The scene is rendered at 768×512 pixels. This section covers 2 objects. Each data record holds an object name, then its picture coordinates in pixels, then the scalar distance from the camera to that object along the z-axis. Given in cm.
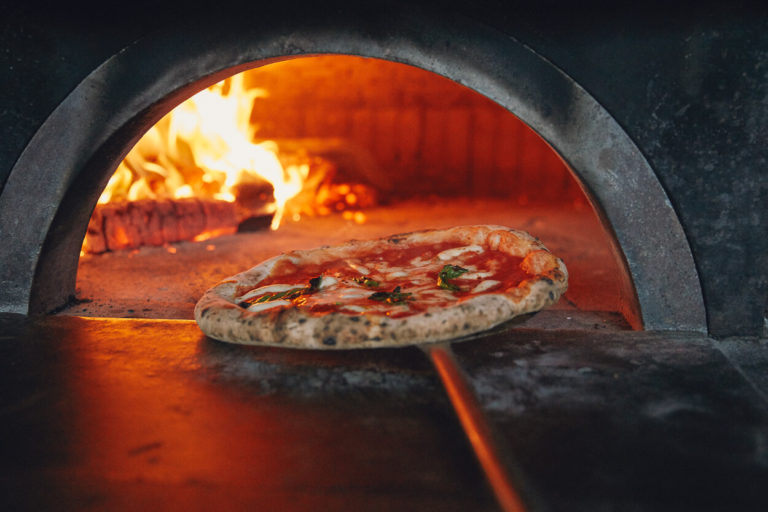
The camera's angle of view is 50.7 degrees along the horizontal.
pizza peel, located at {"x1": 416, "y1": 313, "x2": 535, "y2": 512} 47
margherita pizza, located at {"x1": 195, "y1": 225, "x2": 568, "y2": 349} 61
